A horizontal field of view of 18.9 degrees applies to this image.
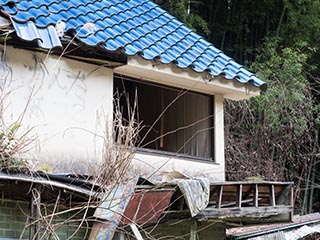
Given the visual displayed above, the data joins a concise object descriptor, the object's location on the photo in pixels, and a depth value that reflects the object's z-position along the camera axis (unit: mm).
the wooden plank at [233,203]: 15200
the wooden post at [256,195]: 15050
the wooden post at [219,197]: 14510
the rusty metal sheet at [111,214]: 11653
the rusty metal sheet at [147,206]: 12301
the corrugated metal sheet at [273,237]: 15615
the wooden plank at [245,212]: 14435
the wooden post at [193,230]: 15075
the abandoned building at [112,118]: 11849
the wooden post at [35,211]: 10801
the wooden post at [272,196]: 15303
